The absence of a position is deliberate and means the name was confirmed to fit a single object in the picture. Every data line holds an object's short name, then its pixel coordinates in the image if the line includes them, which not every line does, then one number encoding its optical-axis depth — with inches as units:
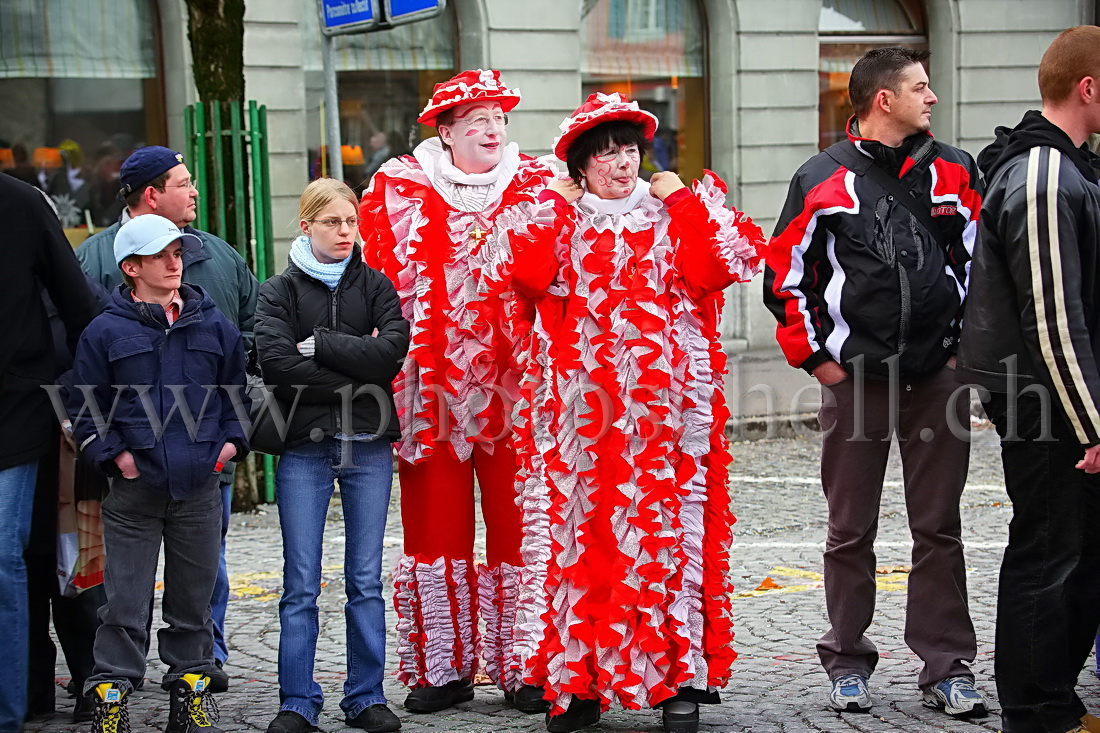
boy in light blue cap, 358.3
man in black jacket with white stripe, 326.0
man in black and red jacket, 379.2
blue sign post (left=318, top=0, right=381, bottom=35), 727.1
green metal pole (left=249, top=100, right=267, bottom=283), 705.6
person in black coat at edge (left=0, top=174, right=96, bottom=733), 364.2
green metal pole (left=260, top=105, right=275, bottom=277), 706.9
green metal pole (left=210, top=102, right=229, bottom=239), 695.1
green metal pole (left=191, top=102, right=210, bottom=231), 695.1
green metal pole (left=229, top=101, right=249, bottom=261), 698.8
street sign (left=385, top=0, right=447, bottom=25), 704.4
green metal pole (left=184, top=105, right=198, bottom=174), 700.7
